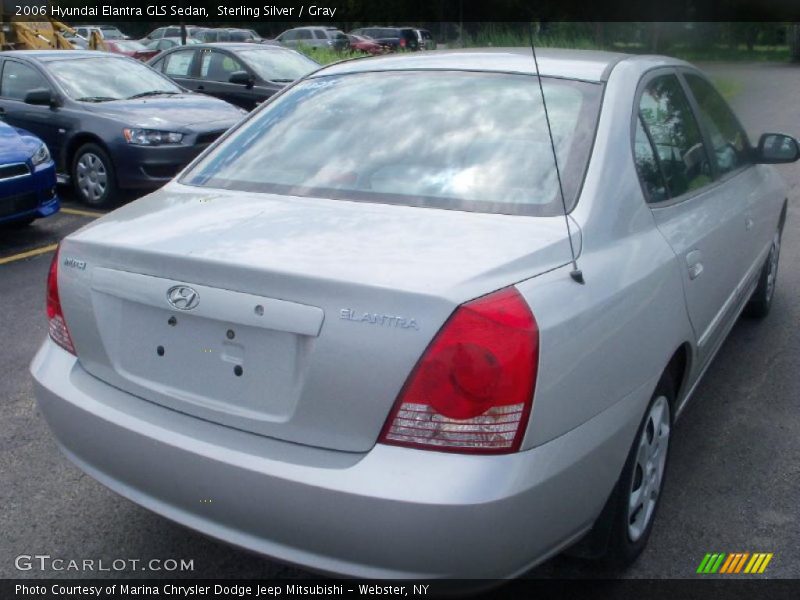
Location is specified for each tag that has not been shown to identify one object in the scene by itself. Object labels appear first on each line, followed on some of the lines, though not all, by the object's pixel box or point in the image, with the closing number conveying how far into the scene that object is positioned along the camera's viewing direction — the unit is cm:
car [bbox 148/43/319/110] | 1166
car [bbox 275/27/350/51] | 1792
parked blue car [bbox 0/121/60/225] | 670
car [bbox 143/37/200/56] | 2993
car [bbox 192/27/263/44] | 2627
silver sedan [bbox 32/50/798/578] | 207
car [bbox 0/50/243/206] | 838
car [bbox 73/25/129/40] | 3769
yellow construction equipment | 1573
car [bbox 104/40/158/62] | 2713
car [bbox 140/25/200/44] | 3428
